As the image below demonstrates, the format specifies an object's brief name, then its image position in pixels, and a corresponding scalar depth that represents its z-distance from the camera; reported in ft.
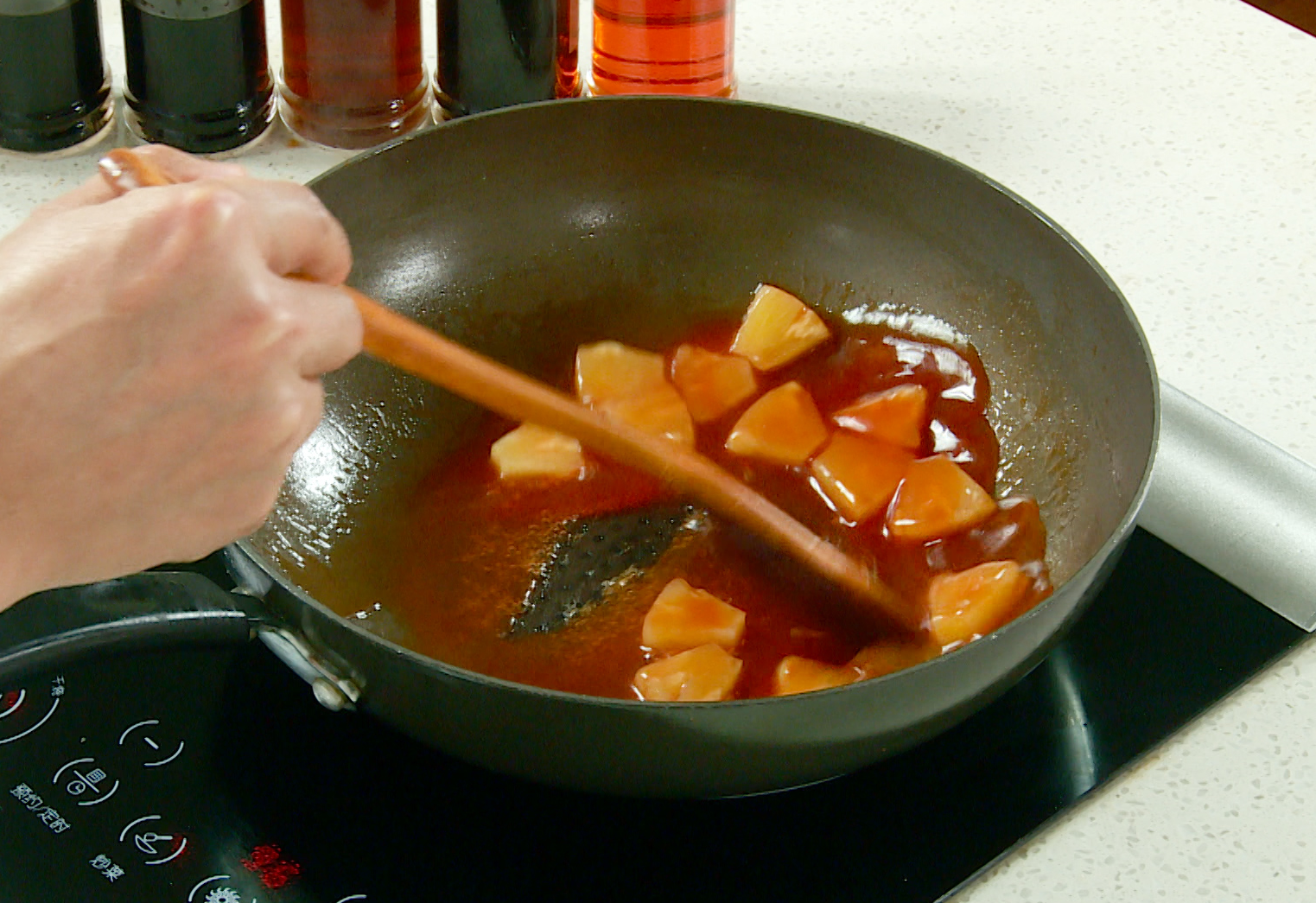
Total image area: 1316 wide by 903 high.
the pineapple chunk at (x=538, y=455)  2.82
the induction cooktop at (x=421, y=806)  2.05
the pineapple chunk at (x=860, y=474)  2.79
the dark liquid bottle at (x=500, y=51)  3.28
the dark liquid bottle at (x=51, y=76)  3.06
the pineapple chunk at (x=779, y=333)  3.04
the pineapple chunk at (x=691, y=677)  2.33
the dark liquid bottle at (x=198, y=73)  3.12
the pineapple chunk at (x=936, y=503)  2.69
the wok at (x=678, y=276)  2.58
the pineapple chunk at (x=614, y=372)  2.97
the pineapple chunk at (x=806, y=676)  2.34
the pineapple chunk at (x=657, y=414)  2.91
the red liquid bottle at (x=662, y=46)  3.30
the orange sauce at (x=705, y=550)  2.47
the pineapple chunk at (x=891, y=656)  2.40
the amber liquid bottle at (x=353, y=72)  3.22
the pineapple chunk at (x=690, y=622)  2.45
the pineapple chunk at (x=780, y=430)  2.89
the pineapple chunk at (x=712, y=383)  2.99
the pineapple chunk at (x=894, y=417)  2.87
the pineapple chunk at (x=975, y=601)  2.44
